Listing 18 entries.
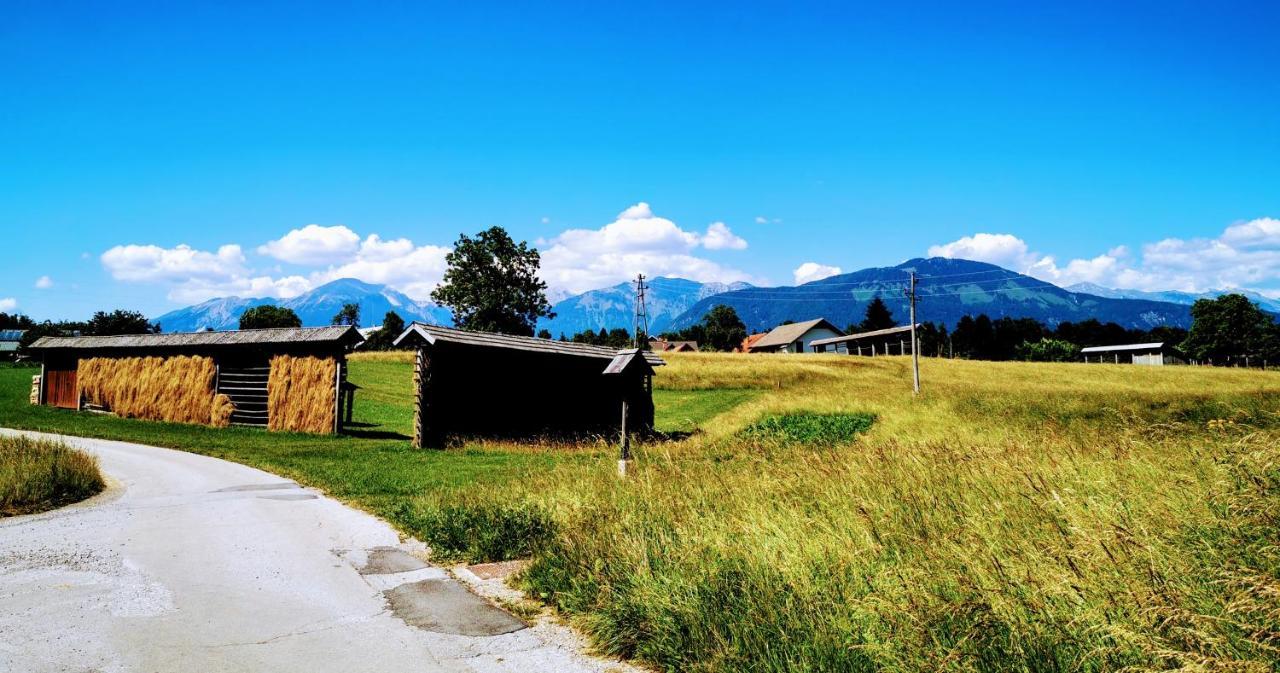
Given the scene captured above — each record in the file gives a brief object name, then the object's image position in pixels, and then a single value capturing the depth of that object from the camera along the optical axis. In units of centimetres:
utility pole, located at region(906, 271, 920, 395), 3910
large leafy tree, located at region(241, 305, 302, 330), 10103
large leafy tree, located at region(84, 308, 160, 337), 8700
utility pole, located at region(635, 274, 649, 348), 5405
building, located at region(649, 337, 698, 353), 12800
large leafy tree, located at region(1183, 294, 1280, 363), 7762
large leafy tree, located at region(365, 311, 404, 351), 8094
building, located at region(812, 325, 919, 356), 8568
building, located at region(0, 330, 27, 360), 11694
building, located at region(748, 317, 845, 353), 9856
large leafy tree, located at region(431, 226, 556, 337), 7388
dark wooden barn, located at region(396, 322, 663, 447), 2139
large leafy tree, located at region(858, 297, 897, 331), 11446
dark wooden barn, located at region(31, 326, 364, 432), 2448
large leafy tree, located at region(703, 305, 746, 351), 13538
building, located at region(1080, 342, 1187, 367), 8744
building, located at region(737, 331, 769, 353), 11621
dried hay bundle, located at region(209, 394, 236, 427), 2631
